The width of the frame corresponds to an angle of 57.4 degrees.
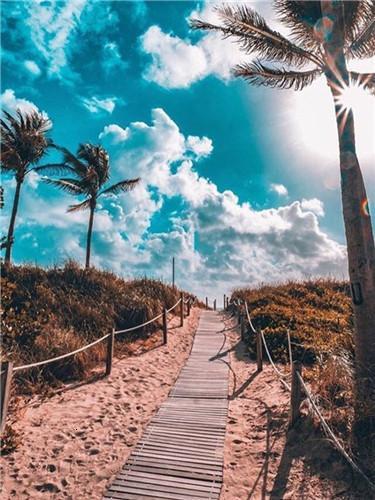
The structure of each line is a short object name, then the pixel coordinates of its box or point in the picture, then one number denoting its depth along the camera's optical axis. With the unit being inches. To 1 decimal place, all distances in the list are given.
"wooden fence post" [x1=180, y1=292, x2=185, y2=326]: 609.3
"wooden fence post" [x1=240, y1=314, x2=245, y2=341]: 512.1
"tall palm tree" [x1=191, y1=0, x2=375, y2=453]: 202.7
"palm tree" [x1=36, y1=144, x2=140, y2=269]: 848.3
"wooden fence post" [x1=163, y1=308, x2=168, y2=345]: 471.3
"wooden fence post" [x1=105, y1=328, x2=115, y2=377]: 340.2
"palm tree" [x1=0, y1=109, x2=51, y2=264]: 724.7
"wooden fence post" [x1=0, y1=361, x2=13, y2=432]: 178.5
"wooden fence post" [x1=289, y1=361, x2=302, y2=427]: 211.2
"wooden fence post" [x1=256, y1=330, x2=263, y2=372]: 357.0
